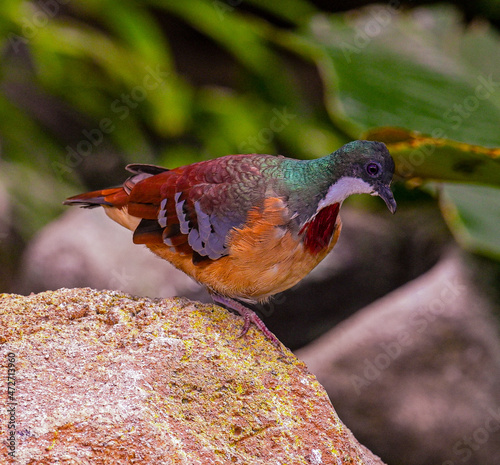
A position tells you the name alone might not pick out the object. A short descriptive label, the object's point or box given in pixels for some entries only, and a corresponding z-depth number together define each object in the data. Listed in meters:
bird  5.93
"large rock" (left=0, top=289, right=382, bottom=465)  4.73
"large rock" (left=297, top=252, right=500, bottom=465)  9.67
